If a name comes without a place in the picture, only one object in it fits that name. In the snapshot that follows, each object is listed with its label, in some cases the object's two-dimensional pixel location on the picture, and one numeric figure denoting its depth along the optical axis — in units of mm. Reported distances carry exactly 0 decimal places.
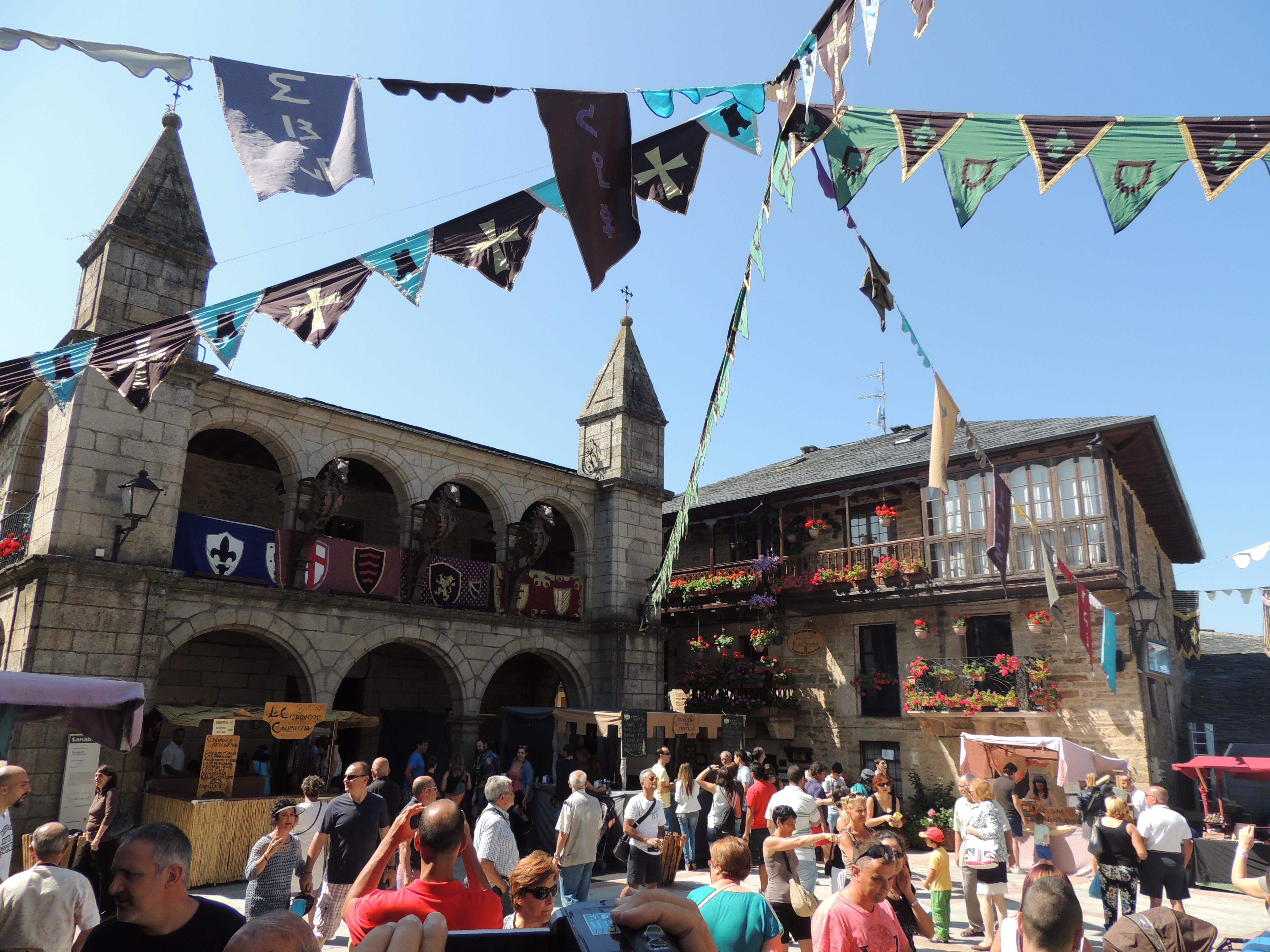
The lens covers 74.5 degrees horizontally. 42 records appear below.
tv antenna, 29344
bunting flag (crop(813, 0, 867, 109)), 5449
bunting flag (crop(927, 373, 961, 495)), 9102
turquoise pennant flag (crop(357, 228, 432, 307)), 6145
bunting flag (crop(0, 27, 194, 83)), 4660
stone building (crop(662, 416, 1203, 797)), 15531
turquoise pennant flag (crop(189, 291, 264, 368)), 5918
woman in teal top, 3566
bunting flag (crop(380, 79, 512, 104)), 5312
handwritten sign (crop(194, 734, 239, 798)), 10500
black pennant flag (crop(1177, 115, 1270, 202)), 5406
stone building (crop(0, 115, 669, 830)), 11125
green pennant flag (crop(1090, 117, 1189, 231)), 5672
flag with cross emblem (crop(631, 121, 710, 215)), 6465
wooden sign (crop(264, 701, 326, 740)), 11297
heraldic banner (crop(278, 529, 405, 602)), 13789
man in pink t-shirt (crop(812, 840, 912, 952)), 3812
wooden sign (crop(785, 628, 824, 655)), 19281
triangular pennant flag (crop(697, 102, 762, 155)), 6562
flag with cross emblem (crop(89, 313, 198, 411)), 5746
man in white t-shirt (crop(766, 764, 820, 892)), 7195
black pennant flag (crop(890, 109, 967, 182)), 6281
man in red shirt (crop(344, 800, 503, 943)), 3324
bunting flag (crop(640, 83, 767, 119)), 6207
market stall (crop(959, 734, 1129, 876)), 10148
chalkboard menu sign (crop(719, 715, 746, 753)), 16297
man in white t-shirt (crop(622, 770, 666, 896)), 7598
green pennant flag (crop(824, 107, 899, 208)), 6547
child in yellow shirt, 7586
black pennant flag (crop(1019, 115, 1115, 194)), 5836
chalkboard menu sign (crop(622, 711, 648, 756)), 14312
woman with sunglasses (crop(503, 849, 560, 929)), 3680
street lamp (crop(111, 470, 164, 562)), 11203
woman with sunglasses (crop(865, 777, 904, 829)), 7898
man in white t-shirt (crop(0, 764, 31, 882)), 4598
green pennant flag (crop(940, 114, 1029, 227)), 6145
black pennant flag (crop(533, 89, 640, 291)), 5730
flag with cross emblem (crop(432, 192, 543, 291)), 6312
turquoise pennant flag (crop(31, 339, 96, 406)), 5619
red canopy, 14148
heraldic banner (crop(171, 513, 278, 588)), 12352
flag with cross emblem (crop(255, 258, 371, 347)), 5977
